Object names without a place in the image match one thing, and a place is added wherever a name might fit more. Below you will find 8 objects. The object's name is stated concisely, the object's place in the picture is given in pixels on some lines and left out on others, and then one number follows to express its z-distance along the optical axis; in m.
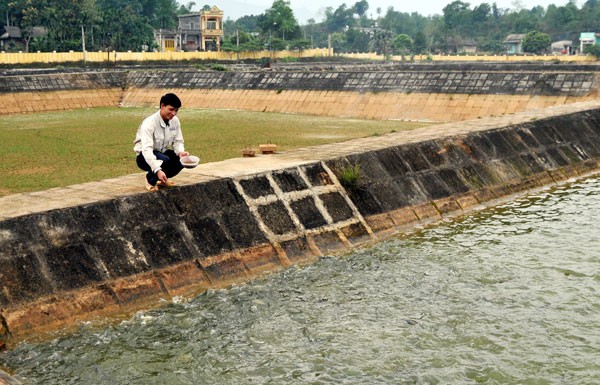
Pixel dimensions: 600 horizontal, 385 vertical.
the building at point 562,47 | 97.19
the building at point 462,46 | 111.88
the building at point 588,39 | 96.31
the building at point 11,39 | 67.19
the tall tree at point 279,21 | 89.75
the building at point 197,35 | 87.46
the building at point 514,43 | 104.83
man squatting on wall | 8.53
